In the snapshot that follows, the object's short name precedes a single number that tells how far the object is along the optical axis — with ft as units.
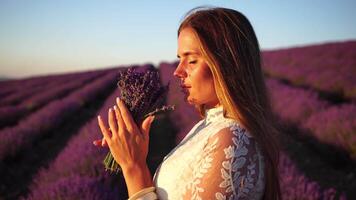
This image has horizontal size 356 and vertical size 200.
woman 4.02
